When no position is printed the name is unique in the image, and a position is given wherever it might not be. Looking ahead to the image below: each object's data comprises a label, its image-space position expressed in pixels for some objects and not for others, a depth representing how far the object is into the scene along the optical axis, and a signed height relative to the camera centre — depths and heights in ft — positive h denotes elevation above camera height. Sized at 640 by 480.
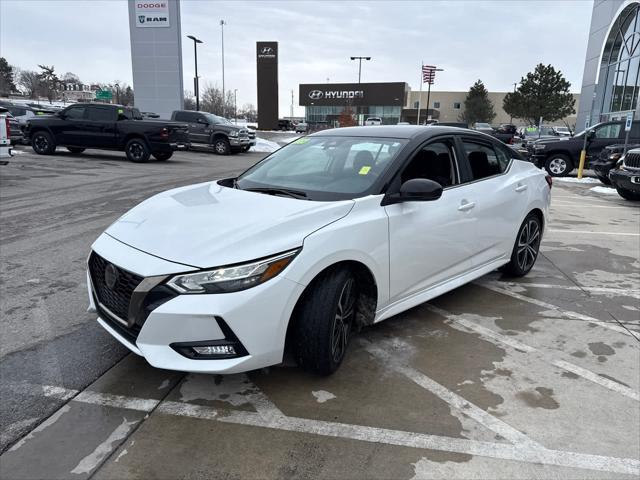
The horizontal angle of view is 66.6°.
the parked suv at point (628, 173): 35.40 -2.82
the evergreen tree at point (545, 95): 181.88 +13.90
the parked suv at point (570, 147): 53.88 -1.56
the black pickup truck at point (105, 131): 54.65 -0.95
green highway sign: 159.06 +8.91
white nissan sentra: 8.44 -2.39
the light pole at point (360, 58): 159.49 +22.51
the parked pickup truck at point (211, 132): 74.64 -1.06
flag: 124.47 +14.25
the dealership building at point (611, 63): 86.48 +13.56
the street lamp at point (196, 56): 119.24 +16.85
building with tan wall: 287.69 +14.86
